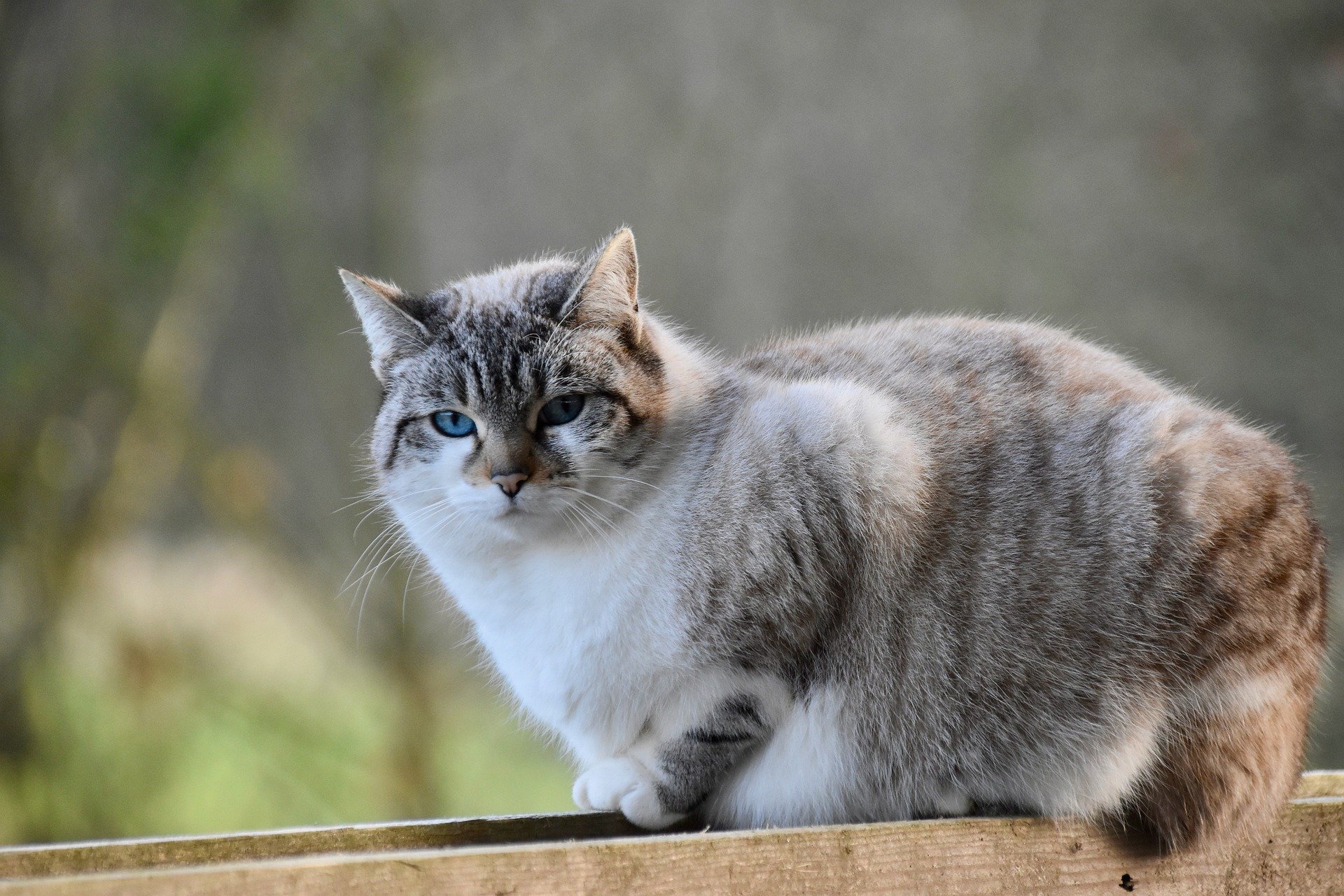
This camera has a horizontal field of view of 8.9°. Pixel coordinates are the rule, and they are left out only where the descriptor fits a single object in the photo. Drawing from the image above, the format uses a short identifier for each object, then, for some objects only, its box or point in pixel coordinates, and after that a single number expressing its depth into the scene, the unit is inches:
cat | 108.4
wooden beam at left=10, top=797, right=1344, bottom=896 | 104.1
